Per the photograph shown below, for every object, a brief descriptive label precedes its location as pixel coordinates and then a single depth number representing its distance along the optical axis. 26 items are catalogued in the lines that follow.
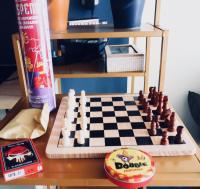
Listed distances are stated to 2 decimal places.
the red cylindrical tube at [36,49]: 0.74
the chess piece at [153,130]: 0.69
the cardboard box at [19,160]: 0.54
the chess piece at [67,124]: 0.71
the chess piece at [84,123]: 0.72
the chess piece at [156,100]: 0.87
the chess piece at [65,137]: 0.65
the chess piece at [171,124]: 0.71
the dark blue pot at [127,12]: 0.86
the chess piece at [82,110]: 0.78
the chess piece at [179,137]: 0.65
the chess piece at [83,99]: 0.84
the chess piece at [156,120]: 0.73
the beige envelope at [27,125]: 0.69
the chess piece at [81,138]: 0.65
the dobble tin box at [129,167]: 0.51
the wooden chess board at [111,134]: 0.62
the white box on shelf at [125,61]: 1.01
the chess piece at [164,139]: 0.64
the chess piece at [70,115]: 0.76
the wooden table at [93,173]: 0.53
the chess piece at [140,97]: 0.90
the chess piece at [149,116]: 0.77
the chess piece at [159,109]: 0.81
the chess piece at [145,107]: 0.83
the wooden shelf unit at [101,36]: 0.86
